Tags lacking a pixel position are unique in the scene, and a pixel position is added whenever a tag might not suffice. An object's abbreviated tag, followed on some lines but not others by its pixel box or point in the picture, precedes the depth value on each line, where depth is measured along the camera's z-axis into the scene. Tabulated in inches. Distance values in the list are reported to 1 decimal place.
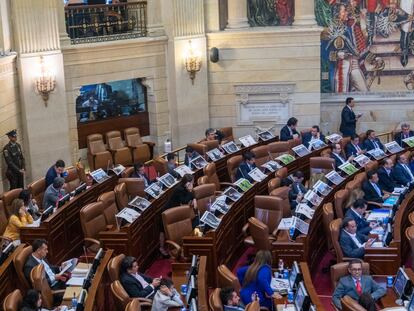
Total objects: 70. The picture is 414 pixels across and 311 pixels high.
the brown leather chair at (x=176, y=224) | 478.9
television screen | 742.5
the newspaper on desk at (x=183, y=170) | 592.7
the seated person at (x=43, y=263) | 414.3
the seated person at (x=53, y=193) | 524.1
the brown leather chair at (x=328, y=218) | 481.7
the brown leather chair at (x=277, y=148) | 667.4
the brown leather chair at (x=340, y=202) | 515.2
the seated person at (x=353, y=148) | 665.0
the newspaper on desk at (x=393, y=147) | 665.5
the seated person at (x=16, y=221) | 480.4
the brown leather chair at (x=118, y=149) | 724.7
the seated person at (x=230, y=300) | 357.7
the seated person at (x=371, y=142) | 675.4
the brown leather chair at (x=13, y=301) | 357.1
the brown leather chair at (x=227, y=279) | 383.6
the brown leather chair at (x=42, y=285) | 392.5
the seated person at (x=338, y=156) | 631.8
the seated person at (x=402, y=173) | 600.4
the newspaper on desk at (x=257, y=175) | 573.6
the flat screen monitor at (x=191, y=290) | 363.6
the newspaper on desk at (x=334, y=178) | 570.3
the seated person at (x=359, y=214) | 479.5
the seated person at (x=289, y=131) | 711.1
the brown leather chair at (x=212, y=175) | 594.9
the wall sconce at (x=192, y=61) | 759.7
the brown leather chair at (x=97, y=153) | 709.9
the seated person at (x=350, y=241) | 443.5
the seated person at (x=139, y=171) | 576.2
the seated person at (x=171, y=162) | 610.6
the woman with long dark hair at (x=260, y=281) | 388.5
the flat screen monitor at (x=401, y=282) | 375.6
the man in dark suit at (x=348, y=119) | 745.0
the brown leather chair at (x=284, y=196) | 521.3
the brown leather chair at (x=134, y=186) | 559.2
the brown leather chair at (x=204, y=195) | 524.4
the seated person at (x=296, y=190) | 541.6
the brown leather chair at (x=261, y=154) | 652.7
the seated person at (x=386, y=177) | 592.4
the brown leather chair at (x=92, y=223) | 480.7
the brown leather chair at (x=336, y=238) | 450.6
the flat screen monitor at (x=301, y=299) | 348.2
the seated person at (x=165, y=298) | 373.1
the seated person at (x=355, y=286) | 388.5
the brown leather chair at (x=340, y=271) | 405.1
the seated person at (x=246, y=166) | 599.8
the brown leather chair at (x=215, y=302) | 351.6
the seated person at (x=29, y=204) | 500.1
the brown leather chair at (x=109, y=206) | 503.2
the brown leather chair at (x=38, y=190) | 554.9
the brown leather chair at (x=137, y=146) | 735.1
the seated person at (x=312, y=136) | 688.4
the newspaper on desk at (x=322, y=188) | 542.3
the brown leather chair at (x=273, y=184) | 546.9
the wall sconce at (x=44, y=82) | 652.7
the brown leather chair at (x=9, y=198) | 522.9
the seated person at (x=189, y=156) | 626.7
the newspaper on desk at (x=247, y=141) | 696.4
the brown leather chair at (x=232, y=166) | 613.9
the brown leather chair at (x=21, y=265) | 412.8
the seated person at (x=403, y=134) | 690.8
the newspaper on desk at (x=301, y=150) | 653.9
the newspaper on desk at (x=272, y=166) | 607.5
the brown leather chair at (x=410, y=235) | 434.2
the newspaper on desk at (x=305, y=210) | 478.6
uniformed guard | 611.5
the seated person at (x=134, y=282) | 396.8
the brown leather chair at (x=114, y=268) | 397.4
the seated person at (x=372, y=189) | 555.8
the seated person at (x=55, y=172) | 569.3
